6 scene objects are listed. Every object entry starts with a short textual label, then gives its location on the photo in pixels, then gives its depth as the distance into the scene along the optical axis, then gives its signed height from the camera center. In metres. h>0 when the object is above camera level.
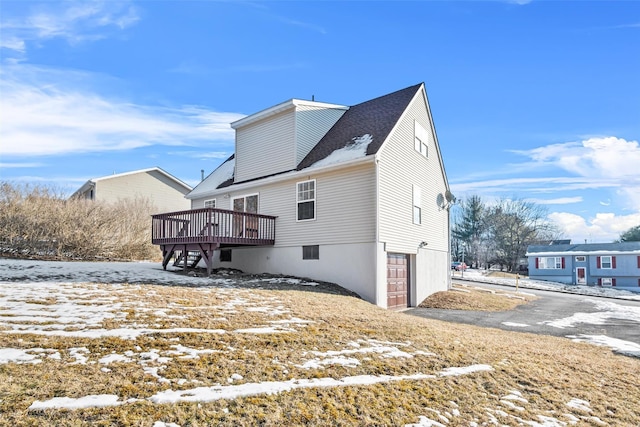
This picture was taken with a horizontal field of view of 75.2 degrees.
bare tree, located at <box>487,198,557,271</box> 50.88 +1.41
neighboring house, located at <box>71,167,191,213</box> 30.52 +4.08
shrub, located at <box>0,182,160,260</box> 18.34 +0.61
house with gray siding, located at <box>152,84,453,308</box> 13.42 +1.39
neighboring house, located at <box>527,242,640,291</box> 34.16 -2.16
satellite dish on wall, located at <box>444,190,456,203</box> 19.94 +2.08
